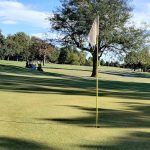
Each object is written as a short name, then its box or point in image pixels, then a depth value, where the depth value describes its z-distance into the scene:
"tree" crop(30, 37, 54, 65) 76.14
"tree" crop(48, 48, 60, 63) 79.92
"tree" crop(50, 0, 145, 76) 34.25
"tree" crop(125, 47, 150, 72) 35.14
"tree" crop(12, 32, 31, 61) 82.33
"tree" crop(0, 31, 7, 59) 75.87
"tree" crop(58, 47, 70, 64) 83.18
